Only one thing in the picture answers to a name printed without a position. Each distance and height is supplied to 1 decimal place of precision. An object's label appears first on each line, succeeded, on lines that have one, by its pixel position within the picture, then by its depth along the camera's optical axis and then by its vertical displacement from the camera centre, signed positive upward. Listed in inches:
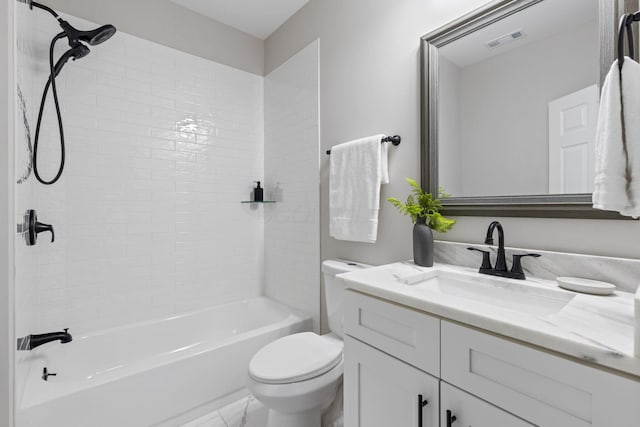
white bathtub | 49.3 -34.0
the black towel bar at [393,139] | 58.2 +14.0
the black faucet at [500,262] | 39.5 -8.0
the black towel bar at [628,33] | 27.6 +18.4
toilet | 48.0 -28.7
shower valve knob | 48.7 -3.0
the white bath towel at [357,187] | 59.6 +4.7
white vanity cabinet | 21.4 -16.1
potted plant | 47.4 -2.3
